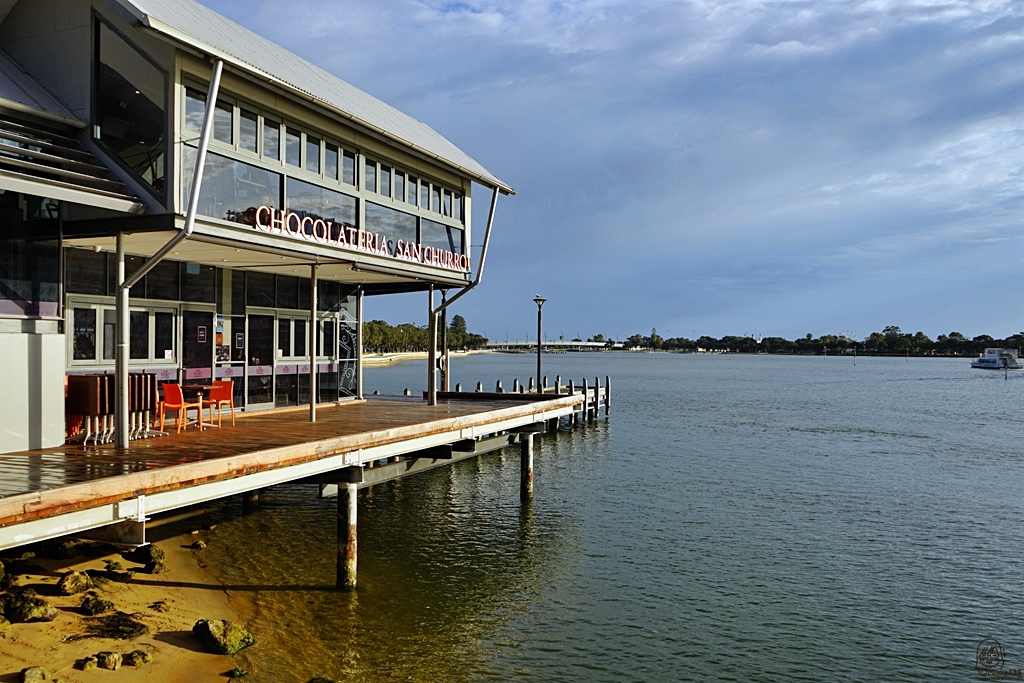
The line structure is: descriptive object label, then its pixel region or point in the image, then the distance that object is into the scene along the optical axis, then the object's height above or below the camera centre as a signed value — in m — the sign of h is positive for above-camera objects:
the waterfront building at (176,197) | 10.74 +2.51
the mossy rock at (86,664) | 9.13 -3.79
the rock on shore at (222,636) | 10.20 -3.90
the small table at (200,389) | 13.42 -0.79
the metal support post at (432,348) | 19.34 +0.01
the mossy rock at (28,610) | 10.02 -3.46
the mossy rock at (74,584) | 11.13 -3.46
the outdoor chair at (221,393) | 13.70 -0.80
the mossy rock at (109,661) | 9.21 -3.78
